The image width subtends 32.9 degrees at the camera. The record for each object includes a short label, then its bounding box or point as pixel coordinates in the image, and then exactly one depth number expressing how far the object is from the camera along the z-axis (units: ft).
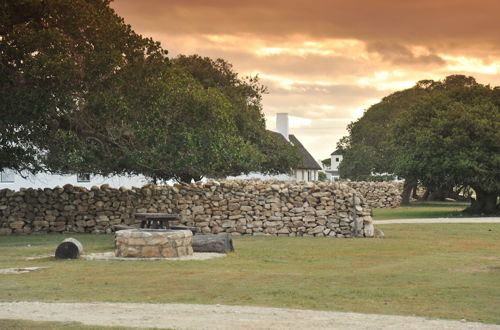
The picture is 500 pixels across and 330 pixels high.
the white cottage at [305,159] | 277.85
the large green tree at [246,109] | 166.91
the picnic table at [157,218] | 84.12
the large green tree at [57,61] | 85.81
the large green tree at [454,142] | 138.82
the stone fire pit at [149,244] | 67.95
